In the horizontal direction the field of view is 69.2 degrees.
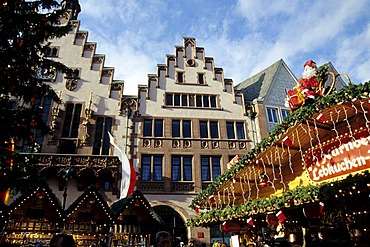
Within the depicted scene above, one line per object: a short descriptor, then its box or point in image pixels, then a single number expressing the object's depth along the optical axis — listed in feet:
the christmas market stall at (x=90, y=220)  41.14
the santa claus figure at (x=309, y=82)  30.68
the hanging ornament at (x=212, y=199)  46.73
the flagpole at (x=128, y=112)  70.10
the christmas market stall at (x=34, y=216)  38.55
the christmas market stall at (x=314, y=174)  24.09
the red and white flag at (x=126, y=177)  54.13
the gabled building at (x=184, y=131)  63.93
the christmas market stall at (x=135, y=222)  42.98
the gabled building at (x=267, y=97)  75.15
